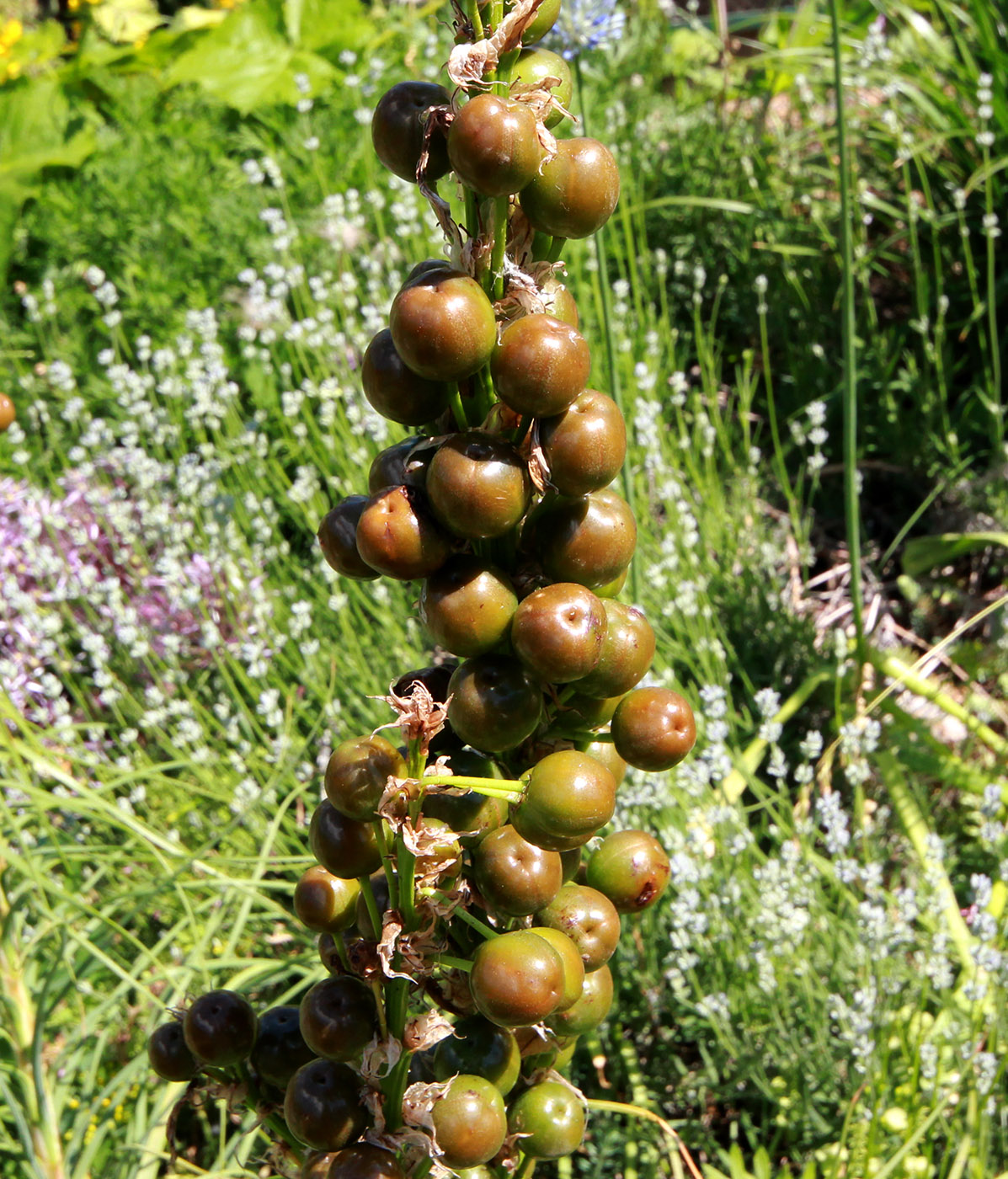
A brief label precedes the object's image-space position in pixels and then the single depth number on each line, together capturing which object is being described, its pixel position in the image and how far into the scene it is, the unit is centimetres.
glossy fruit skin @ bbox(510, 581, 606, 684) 33
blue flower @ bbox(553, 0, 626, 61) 77
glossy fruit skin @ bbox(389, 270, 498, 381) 32
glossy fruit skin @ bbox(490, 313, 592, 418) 33
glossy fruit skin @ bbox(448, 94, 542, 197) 32
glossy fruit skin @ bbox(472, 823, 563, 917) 34
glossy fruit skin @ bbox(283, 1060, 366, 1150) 35
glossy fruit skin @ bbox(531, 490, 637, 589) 34
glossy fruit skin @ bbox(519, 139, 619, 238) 33
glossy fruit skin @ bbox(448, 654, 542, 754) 34
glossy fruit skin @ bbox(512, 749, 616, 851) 33
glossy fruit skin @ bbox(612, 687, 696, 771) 34
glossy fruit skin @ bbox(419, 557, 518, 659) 34
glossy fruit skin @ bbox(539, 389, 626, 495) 33
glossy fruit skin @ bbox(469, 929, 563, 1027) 33
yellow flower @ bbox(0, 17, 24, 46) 176
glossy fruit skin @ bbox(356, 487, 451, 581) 34
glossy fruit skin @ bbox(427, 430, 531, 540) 33
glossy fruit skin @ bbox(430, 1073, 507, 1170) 34
